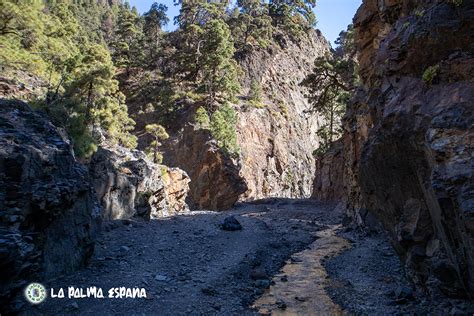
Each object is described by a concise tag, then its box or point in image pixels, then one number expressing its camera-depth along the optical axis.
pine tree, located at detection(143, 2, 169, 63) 67.56
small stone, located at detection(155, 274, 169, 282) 13.38
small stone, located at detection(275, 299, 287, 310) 12.84
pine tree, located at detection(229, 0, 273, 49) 69.19
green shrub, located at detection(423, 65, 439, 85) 10.53
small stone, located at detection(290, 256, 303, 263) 19.33
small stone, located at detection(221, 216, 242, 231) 24.75
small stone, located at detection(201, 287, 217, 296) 12.88
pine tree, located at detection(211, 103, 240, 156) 45.54
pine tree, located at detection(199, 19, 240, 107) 50.59
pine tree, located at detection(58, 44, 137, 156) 22.50
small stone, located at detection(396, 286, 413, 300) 11.55
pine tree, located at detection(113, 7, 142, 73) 58.77
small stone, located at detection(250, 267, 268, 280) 15.77
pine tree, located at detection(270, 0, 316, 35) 82.88
